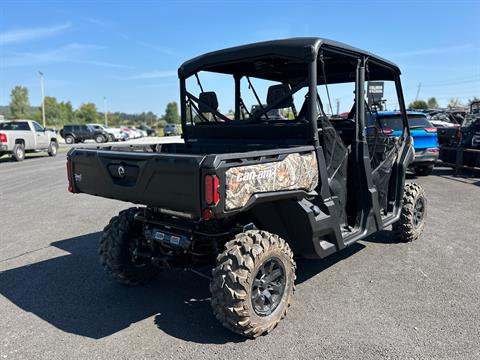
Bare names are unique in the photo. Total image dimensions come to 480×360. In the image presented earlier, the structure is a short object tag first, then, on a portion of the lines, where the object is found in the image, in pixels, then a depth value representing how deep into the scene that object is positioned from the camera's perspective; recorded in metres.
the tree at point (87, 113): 102.25
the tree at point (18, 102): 89.88
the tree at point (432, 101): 103.57
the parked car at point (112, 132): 38.61
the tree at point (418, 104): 54.85
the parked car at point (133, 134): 49.77
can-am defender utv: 3.07
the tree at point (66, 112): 97.61
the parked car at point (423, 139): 10.76
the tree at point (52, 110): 93.56
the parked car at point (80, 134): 36.72
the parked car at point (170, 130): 53.18
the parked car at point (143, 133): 58.27
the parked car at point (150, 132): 65.21
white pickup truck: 17.86
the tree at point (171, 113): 119.60
